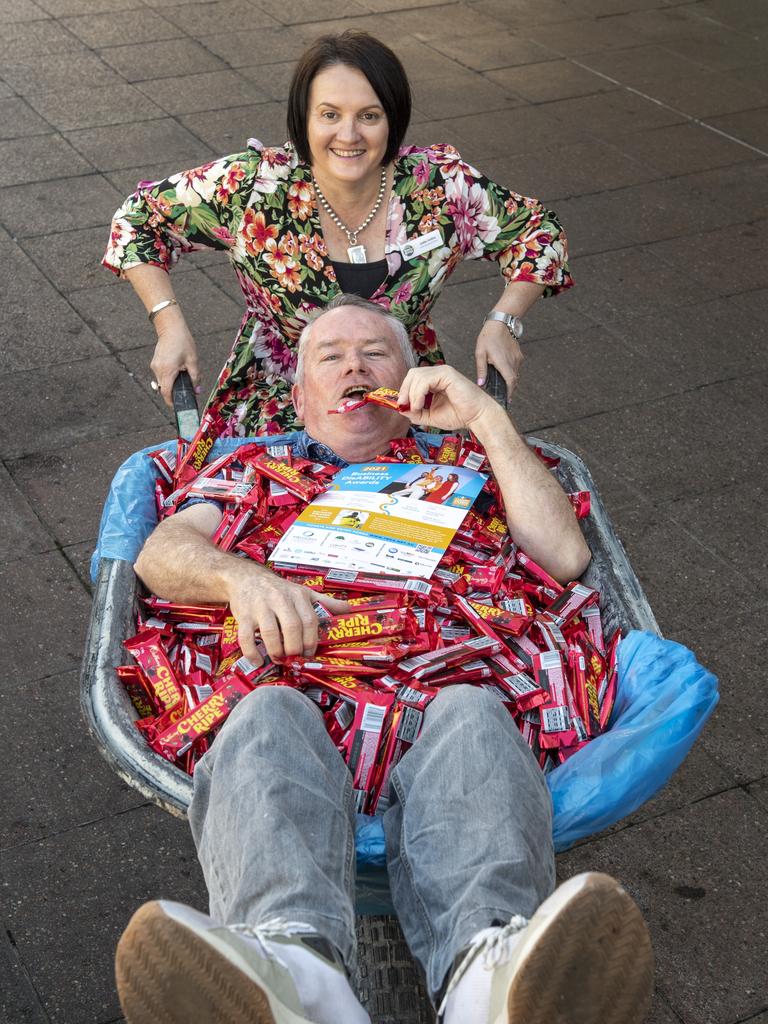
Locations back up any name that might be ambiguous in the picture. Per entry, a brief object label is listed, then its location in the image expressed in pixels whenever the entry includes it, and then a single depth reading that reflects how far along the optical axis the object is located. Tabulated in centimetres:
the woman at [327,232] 356
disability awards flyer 296
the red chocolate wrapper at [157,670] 268
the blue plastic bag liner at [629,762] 240
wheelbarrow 242
